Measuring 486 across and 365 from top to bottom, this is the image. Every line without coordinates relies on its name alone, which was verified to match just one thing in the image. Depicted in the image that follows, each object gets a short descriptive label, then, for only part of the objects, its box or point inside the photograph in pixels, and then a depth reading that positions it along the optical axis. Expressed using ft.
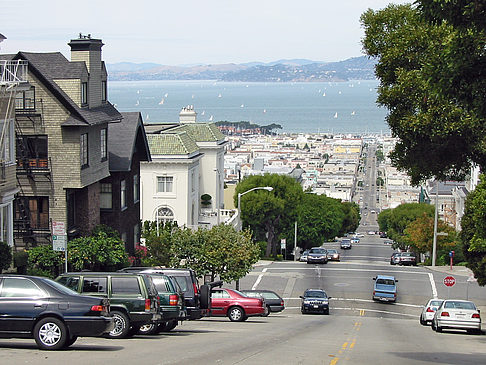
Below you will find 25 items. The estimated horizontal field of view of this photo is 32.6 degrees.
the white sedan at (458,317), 93.30
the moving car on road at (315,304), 132.26
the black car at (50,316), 52.19
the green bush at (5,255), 90.12
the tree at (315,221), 322.26
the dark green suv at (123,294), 63.10
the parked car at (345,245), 356.77
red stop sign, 132.67
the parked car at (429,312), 108.68
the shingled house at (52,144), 116.47
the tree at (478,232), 100.07
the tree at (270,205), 273.13
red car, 102.17
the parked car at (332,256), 244.22
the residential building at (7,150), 93.45
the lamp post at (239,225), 244.67
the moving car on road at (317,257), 217.97
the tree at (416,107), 76.89
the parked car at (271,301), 122.62
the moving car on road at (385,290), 148.25
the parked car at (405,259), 236.02
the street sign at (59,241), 82.23
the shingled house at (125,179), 138.51
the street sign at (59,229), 80.49
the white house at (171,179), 207.41
